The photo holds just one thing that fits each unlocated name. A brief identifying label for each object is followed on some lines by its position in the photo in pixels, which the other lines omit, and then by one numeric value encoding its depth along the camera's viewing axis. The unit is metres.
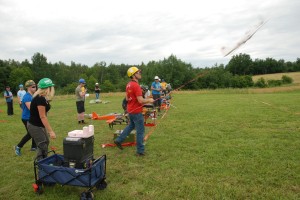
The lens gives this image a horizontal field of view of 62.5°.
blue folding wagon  4.05
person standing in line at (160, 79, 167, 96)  18.65
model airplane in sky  5.11
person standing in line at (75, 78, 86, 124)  11.25
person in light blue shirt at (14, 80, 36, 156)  6.15
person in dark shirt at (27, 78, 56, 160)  4.58
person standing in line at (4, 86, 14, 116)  15.95
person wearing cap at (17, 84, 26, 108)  13.45
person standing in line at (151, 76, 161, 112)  14.63
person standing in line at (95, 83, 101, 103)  25.62
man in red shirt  6.07
